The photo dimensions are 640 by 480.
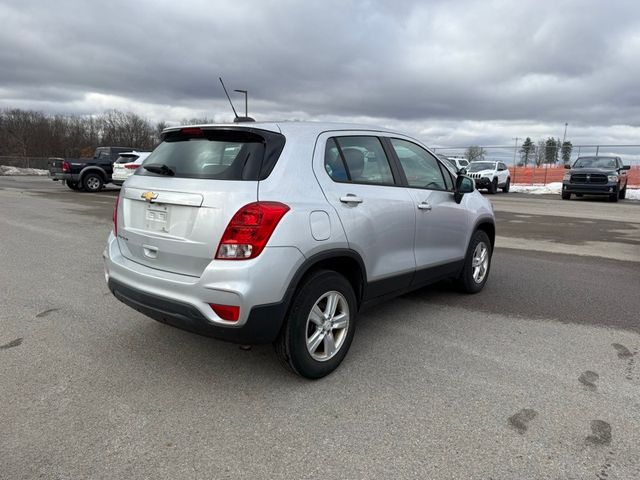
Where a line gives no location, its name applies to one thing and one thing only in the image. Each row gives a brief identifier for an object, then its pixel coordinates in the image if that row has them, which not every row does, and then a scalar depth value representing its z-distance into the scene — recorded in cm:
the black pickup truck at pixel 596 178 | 2022
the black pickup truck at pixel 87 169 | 1975
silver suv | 292
